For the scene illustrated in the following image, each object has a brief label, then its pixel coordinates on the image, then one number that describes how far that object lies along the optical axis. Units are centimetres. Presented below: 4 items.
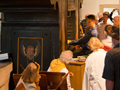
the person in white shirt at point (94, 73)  677
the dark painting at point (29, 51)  854
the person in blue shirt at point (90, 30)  652
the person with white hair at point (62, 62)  776
